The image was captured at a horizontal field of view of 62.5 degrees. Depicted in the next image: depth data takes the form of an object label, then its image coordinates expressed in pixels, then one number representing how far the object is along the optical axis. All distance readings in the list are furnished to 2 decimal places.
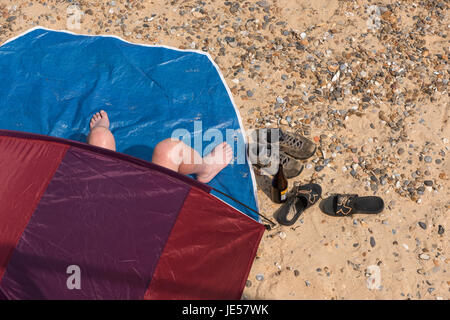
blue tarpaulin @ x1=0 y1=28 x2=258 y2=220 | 3.88
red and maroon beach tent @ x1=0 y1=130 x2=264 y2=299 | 2.45
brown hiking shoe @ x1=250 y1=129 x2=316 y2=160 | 3.60
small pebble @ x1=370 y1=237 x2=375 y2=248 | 3.31
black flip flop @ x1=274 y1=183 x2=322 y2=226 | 3.40
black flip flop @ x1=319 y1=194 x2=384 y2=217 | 3.35
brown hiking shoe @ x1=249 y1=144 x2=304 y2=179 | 3.56
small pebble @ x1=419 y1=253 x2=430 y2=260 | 3.22
